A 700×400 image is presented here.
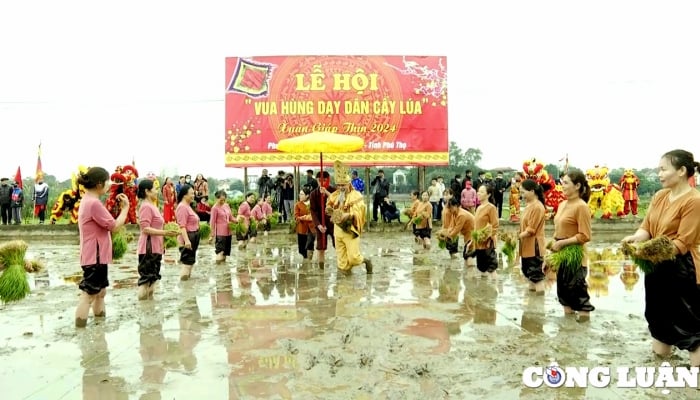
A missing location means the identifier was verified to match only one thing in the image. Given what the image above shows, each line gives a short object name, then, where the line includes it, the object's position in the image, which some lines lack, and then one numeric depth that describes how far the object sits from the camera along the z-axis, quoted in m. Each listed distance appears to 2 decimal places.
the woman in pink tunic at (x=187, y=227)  8.16
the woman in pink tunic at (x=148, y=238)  6.62
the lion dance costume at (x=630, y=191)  19.12
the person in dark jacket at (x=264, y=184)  18.02
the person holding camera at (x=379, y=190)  18.09
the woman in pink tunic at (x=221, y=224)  9.87
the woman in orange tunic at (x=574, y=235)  5.49
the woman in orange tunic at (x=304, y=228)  10.14
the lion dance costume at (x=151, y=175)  14.98
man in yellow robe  8.34
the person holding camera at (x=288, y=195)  17.89
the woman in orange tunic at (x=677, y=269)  3.98
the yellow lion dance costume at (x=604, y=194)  17.30
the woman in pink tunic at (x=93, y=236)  5.36
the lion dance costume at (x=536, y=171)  13.23
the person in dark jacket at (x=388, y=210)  18.05
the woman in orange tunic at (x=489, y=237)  8.10
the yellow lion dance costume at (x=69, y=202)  15.16
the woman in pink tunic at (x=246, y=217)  12.21
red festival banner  17.66
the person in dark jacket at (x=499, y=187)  17.78
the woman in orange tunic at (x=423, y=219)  12.13
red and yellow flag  19.83
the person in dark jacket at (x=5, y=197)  17.88
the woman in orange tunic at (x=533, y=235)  6.73
